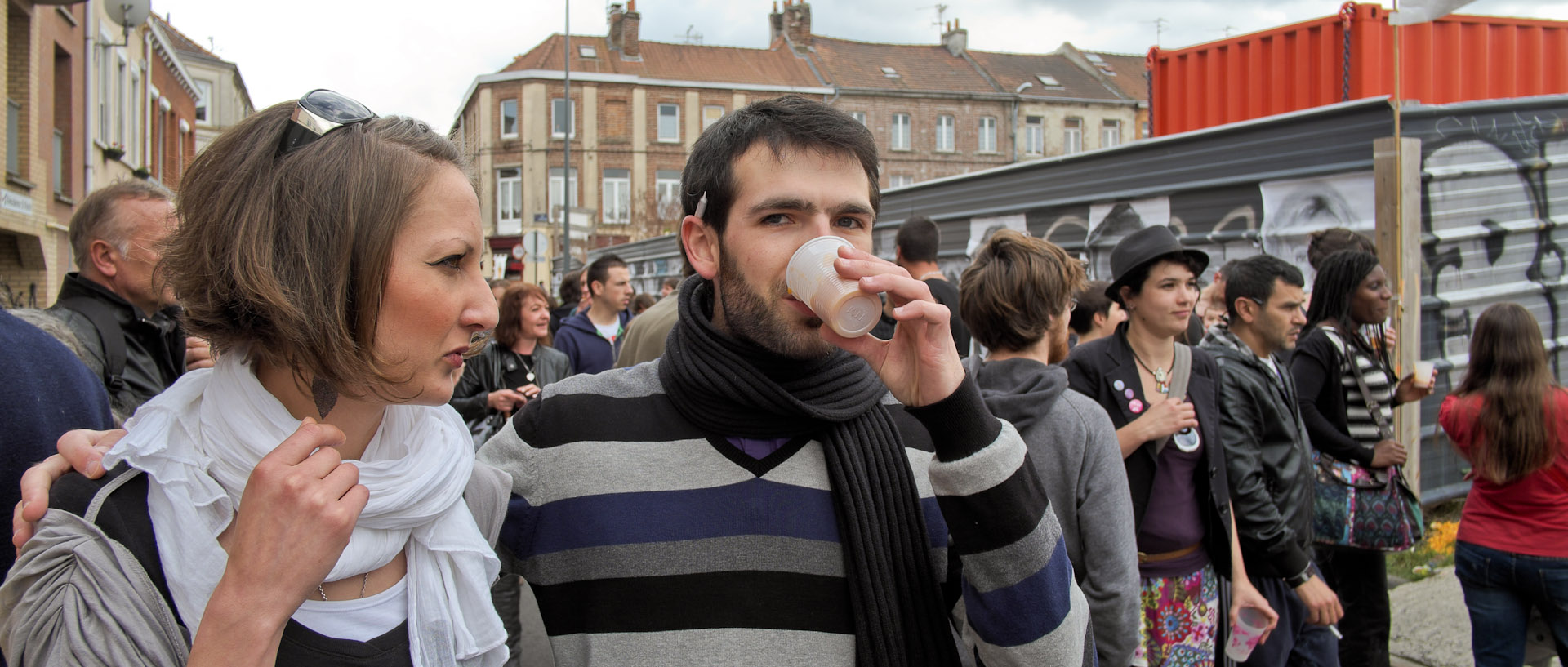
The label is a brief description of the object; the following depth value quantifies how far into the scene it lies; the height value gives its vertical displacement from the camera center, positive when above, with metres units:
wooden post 5.80 +0.53
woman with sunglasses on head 1.04 -0.15
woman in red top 3.70 -0.68
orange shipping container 6.84 +2.09
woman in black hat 3.09 -0.49
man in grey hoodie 2.51 -0.43
